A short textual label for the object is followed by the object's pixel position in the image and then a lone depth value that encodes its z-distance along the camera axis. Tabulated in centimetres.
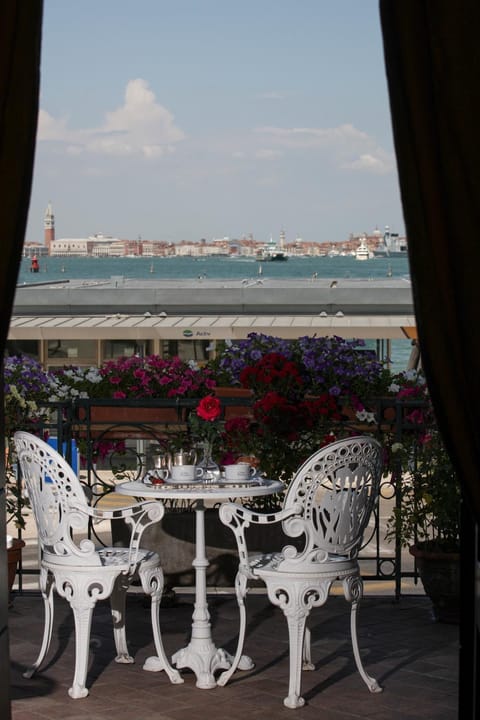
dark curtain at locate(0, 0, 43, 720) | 238
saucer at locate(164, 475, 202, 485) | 439
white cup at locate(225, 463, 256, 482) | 446
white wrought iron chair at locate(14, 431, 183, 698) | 417
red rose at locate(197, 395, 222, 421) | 461
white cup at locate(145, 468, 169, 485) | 446
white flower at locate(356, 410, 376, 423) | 575
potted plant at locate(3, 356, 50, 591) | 541
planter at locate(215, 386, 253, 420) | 566
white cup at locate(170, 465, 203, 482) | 442
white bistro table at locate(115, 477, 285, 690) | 432
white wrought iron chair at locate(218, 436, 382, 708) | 407
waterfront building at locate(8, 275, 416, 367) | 1786
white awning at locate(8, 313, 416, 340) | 1750
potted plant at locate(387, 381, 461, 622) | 506
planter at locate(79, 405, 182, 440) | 582
